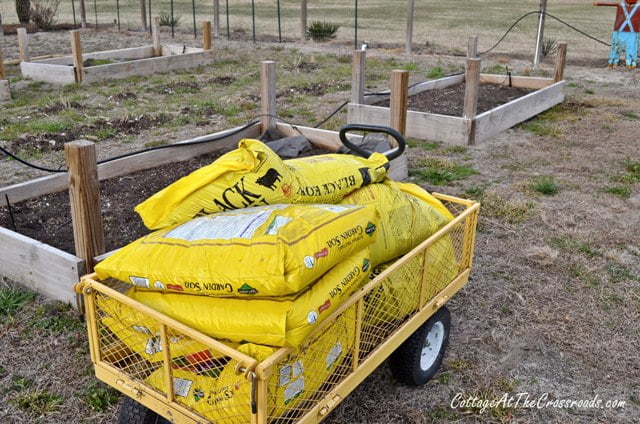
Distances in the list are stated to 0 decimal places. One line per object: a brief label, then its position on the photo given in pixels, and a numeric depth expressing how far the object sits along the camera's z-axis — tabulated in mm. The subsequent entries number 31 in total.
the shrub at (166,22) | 18688
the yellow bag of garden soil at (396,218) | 2869
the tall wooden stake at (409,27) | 13867
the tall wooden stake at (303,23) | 15492
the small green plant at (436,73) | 11595
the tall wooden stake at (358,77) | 7102
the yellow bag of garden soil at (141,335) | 2193
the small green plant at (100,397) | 2917
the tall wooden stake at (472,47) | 9789
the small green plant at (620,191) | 5785
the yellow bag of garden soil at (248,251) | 2035
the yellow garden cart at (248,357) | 2072
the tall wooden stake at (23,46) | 11156
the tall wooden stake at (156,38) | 12570
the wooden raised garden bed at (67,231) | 3270
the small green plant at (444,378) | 3162
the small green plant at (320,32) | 16406
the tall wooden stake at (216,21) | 16356
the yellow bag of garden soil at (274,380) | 2072
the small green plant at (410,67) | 12562
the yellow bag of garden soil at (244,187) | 2625
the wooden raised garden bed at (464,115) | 7160
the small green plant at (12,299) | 3674
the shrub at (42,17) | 18484
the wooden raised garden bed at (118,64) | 10406
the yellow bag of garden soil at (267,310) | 2010
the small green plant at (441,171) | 6125
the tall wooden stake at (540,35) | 12578
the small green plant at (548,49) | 14430
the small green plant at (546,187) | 5809
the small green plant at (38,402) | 2893
